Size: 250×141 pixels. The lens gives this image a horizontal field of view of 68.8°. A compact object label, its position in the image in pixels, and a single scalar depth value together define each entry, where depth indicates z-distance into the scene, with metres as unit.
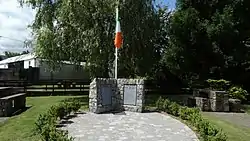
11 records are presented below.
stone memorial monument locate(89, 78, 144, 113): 6.54
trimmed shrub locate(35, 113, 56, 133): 4.02
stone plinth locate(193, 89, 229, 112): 7.83
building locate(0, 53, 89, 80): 17.27
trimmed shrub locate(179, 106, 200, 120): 5.40
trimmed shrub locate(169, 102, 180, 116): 6.26
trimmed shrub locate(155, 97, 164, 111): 6.99
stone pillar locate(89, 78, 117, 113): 6.51
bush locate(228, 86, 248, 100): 9.02
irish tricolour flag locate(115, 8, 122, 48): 7.21
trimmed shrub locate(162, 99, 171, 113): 6.68
